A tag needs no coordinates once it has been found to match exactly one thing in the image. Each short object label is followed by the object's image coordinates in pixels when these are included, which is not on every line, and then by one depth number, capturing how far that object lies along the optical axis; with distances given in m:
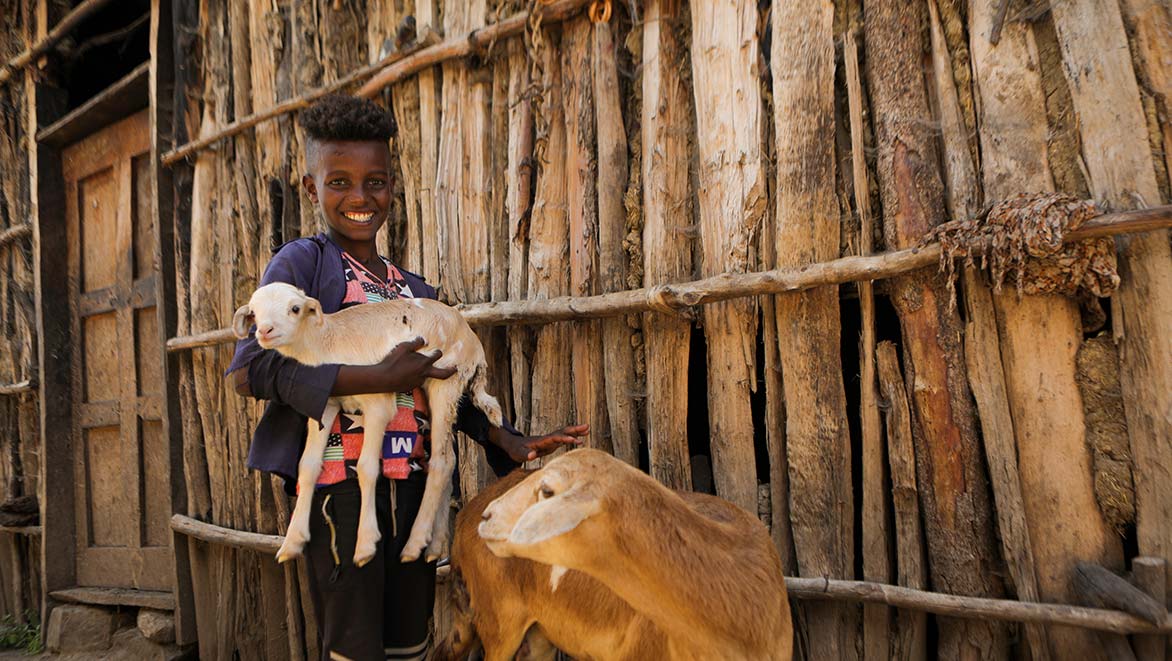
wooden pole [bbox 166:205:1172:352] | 2.06
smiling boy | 2.14
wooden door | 5.77
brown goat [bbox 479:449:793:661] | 1.97
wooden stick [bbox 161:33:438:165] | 4.12
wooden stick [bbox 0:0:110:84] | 5.96
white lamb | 2.08
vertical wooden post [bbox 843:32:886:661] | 2.64
